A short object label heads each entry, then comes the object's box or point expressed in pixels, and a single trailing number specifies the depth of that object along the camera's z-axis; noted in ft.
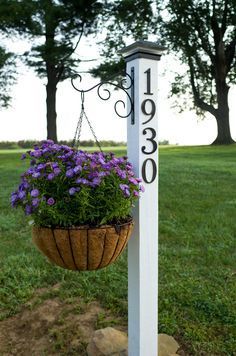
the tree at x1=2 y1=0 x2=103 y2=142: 59.98
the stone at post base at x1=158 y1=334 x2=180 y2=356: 9.14
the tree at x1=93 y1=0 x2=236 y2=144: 67.51
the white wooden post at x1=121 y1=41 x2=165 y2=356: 8.00
